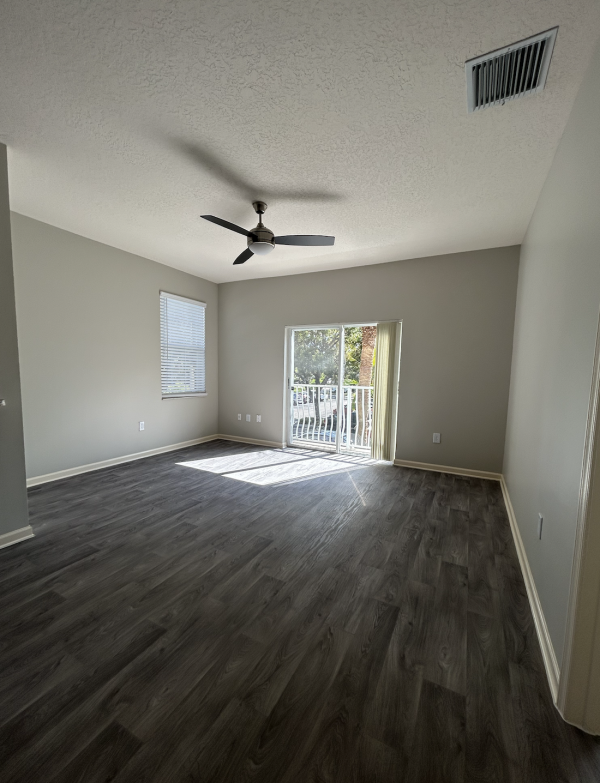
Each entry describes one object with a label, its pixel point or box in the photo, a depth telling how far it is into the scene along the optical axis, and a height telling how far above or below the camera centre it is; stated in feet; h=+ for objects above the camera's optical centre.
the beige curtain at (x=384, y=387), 13.41 -0.83
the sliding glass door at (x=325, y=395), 15.56 -1.53
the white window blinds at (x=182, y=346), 14.73 +0.88
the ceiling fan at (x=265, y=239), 8.48 +3.52
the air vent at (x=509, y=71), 4.37 +4.53
